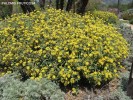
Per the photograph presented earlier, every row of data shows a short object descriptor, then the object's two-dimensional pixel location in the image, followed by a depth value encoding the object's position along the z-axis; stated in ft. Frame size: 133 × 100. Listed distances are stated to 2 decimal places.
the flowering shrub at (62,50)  7.80
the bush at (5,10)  22.51
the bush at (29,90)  7.15
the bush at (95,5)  29.69
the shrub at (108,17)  17.19
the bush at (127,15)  36.22
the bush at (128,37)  9.61
